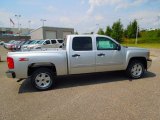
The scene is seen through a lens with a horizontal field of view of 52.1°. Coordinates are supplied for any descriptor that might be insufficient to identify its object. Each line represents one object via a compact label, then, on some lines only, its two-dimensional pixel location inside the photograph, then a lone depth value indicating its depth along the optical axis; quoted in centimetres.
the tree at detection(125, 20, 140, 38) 5728
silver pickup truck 534
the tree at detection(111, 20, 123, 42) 5156
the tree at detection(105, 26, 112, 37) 5743
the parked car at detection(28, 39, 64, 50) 1927
